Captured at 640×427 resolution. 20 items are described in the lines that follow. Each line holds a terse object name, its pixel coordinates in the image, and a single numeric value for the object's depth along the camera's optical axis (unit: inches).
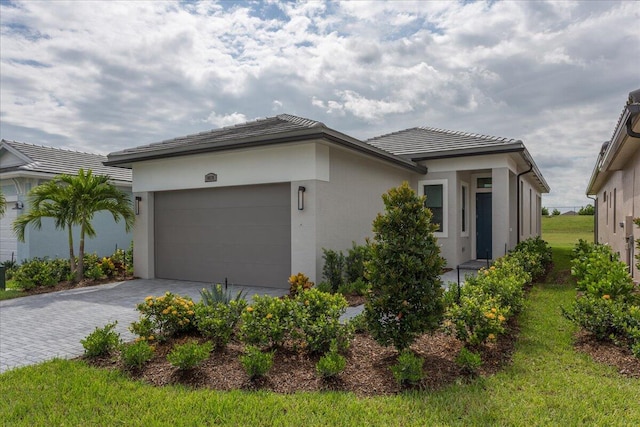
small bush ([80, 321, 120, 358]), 177.5
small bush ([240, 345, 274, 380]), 153.4
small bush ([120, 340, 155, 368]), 162.1
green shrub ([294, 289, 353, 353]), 177.5
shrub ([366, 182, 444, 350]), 169.0
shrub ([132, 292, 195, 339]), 195.3
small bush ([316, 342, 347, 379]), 151.5
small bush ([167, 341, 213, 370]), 155.1
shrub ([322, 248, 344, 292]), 338.3
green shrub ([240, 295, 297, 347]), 180.1
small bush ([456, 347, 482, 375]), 156.6
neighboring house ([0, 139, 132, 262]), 531.5
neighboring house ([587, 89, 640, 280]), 248.2
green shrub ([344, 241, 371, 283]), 350.3
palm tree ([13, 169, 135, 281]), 411.2
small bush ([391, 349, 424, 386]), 148.2
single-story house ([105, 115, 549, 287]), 345.1
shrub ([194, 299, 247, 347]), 185.9
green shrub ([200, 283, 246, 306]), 218.5
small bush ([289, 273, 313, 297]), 314.9
